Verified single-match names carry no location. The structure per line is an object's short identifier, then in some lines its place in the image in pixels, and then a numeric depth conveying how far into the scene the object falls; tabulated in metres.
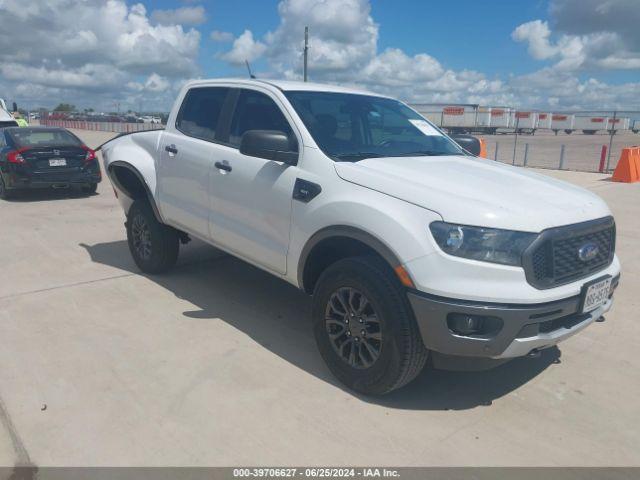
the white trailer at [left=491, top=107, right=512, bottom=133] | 53.72
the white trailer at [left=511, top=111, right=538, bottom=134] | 56.50
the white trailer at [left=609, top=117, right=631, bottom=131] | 57.97
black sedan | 9.73
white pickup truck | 2.89
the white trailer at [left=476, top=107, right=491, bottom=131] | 52.97
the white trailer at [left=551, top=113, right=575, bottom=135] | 60.14
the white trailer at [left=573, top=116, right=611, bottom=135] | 57.28
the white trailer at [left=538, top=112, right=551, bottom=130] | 60.50
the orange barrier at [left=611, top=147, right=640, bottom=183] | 13.46
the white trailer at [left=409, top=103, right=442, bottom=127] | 48.38
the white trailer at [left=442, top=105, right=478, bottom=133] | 51.45
